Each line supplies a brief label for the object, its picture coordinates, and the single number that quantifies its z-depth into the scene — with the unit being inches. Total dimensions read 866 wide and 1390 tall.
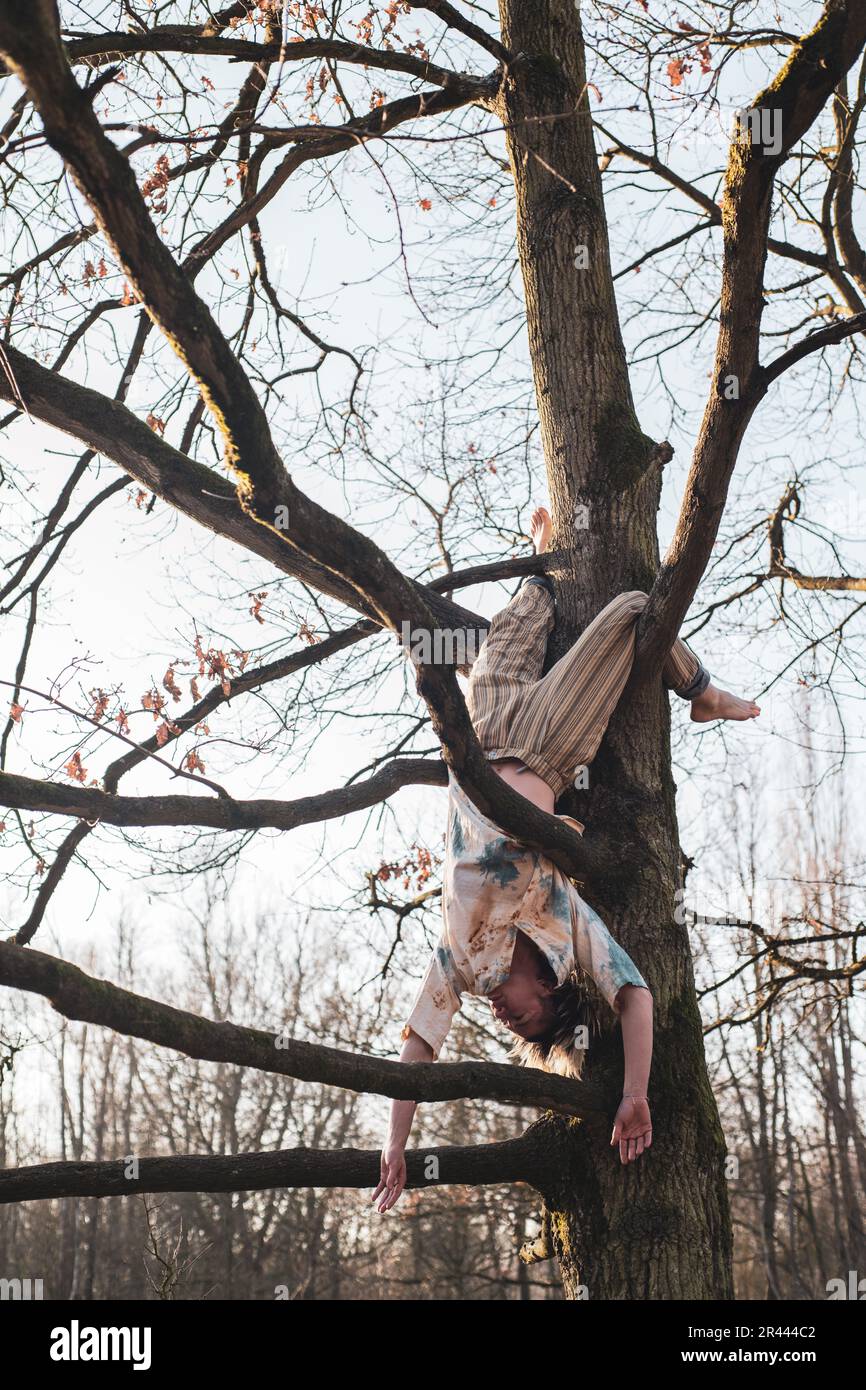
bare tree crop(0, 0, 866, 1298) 100.5
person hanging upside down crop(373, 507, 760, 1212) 145.7
